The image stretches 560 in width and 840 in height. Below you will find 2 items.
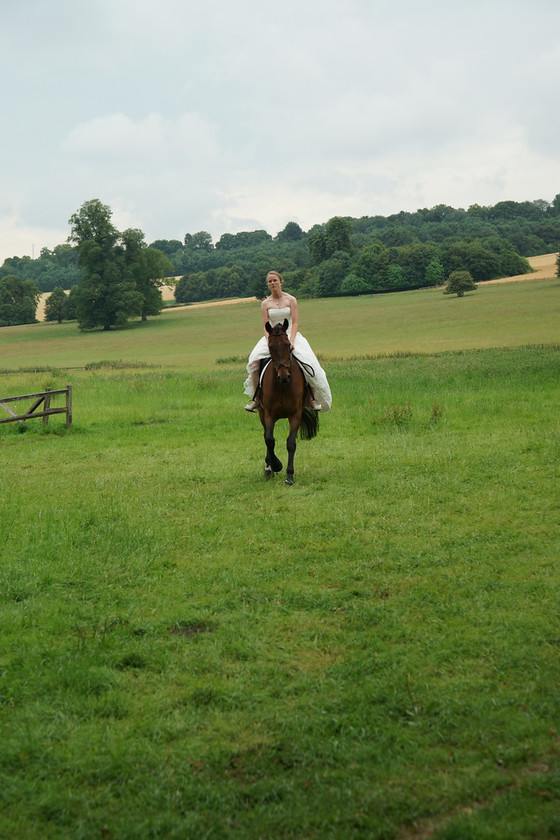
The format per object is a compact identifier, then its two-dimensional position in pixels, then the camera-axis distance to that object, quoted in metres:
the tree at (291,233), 170.62
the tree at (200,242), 163.65
